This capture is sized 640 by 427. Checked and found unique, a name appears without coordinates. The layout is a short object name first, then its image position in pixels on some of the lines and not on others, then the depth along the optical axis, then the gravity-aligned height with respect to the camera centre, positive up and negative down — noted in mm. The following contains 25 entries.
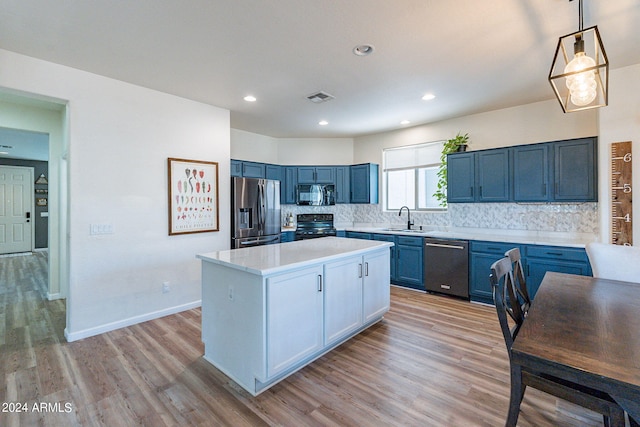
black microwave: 5918 +391
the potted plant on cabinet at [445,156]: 4551 +946
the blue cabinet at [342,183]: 5906 +612
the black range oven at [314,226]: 5559 -259
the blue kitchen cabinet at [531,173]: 3703 +519
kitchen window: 5102 +695
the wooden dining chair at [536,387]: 1260 -833
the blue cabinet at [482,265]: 3797 -706
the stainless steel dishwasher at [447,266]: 4059 -774
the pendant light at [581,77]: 1604 +769
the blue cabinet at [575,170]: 3389 +507
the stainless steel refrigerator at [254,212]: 4391 +22
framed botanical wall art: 3670 +234
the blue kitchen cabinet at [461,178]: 4316 +534
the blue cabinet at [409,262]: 4516 -778
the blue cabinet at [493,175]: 4008 +526
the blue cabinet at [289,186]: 5867 +552
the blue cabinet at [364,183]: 5617 +595
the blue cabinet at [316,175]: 5918 +777
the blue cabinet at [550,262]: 3254 -575
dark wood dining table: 980 -532
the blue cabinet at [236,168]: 4922 +781
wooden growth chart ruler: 2996 +183
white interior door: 7527 +135
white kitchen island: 2041 -745
